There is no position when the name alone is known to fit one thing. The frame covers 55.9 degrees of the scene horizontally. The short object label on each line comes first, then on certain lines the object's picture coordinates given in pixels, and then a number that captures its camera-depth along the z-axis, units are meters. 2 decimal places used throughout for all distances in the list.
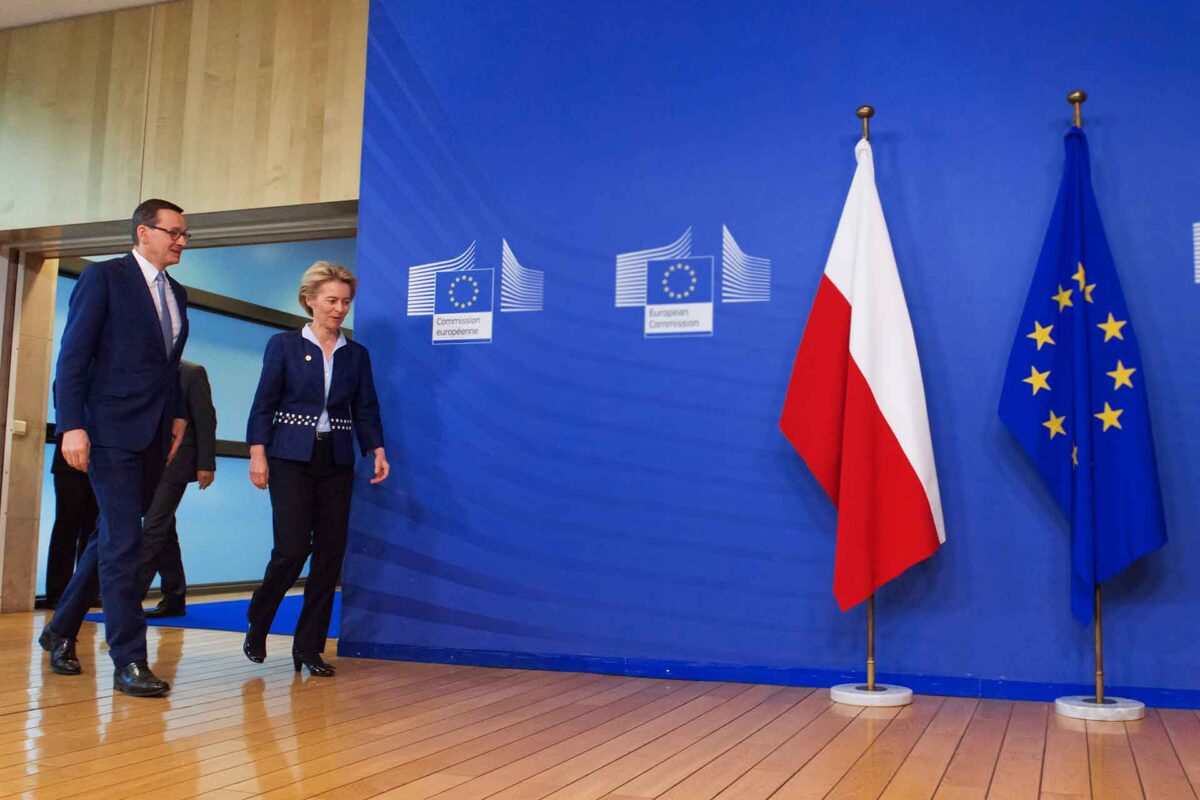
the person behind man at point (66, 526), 5.90
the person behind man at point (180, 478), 5.50
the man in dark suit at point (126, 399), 3.37
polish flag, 3.54
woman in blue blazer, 3.94
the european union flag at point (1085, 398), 3.31
